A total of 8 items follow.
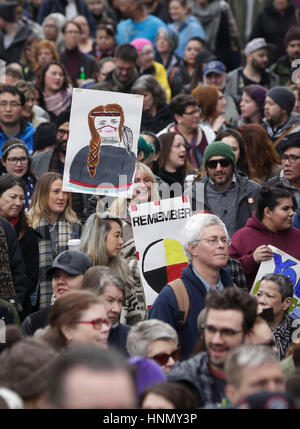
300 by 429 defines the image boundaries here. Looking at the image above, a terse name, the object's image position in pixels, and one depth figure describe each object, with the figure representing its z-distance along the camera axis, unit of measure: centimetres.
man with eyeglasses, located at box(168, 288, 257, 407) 979
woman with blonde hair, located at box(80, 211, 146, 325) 1437
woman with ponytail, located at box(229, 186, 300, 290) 1548
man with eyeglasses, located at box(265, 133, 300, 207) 1770
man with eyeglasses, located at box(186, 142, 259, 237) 1686
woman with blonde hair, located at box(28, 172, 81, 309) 1606
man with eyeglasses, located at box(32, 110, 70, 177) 1891
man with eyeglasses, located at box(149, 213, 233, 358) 1233
